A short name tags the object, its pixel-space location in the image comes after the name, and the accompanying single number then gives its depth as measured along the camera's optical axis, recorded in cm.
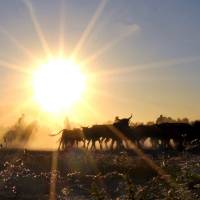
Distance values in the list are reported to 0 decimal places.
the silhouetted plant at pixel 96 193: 605
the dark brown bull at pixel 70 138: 4296
